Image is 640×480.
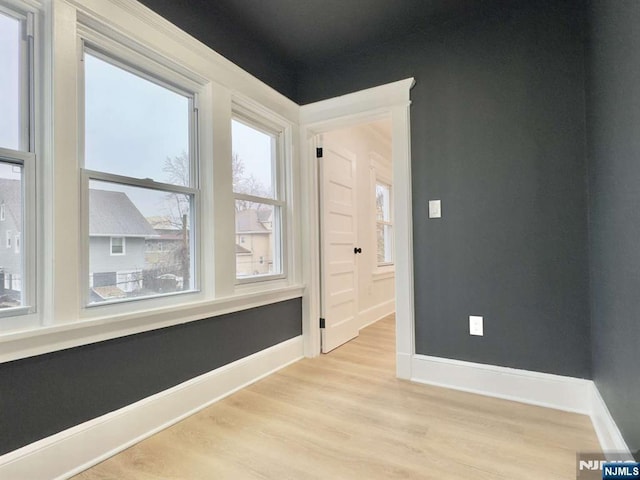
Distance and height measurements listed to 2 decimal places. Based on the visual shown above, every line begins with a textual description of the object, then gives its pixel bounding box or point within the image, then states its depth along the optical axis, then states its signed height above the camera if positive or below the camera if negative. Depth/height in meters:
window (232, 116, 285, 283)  2.60 +0.38
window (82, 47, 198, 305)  1.73 +0.39
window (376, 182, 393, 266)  5.12 +0.29
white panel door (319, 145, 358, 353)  3.25 -0.03
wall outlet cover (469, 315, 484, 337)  2.36 -0.58
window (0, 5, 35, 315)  1.42 +0.38
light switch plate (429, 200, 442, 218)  2.50 +0.25
